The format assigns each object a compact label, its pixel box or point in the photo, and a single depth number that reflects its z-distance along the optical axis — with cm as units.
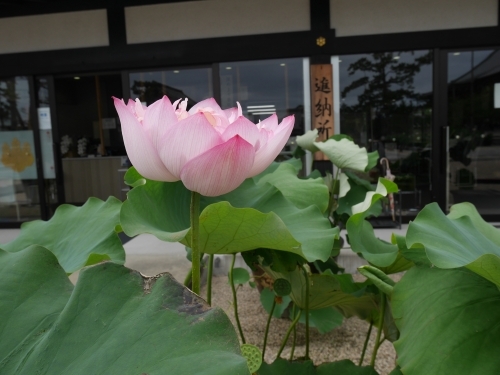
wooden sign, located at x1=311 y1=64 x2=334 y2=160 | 370
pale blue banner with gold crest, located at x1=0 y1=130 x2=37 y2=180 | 426
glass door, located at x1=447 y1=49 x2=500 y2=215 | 366
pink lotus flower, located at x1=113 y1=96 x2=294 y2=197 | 33
